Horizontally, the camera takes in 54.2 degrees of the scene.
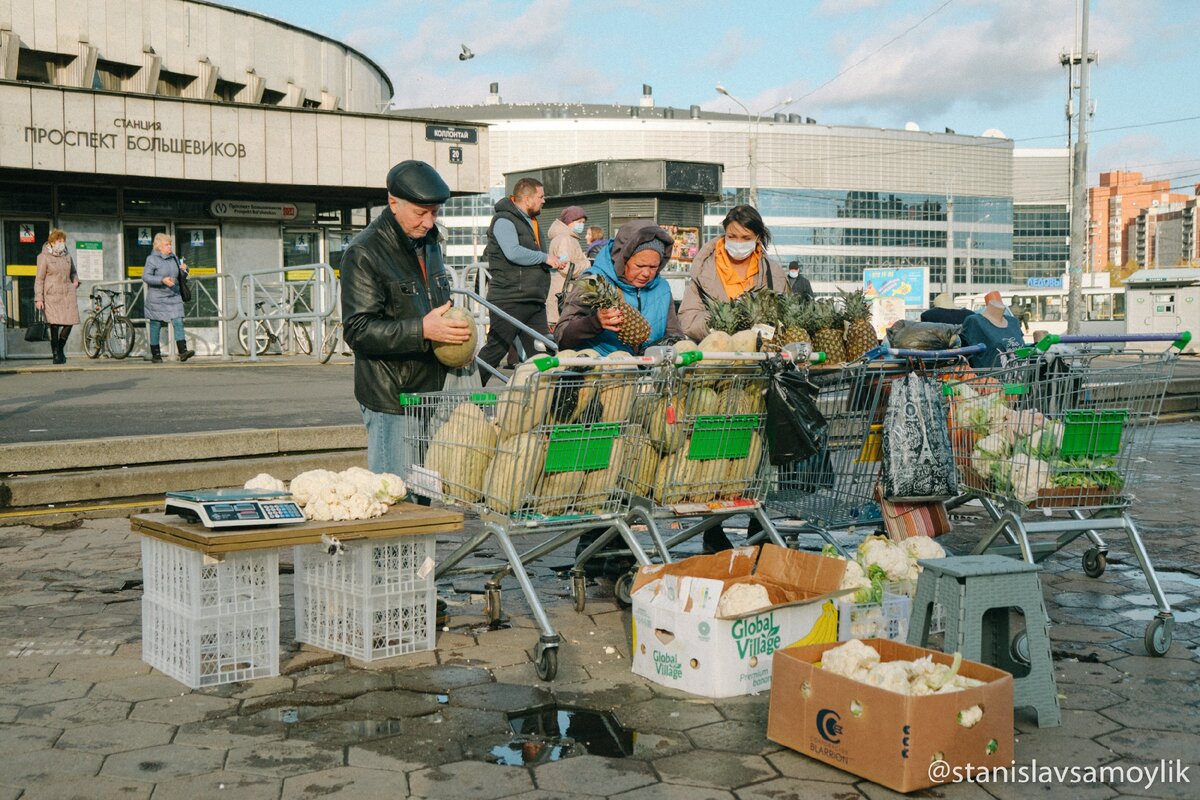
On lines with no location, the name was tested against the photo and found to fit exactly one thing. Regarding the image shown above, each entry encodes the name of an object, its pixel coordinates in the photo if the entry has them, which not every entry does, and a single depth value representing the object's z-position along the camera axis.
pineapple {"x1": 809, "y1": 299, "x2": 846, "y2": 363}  5.86
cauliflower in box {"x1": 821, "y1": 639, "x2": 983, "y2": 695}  3.70
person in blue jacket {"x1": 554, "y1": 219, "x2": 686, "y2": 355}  6.01
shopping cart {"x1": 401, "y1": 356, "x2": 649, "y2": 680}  4.90
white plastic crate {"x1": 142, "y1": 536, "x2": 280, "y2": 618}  4.53
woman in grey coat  17.91
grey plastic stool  4.14
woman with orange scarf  6.67
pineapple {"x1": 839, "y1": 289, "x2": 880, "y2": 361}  5.92
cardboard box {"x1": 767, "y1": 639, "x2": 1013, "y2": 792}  3.52
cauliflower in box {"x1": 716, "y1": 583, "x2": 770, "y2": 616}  4.43
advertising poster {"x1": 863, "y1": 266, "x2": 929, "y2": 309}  51.22
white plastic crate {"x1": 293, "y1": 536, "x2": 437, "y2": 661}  4.90
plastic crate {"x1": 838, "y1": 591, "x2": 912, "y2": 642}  4.69
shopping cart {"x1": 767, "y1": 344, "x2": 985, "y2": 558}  5.92
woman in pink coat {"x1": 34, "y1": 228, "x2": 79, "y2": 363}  17.14
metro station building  20.52
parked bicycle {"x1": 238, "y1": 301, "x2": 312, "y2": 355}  21.89
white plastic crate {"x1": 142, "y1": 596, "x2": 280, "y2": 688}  4.55
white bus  54.75
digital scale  4.46
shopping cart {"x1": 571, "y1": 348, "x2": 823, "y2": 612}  5.29
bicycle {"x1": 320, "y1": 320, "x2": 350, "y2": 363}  19.55
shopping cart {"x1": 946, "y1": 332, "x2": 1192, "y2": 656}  5.41
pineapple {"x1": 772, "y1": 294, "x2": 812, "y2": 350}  5.73
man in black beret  5.26
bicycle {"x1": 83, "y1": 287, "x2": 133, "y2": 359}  19.41
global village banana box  4.44
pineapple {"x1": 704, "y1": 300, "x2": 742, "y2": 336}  5.89
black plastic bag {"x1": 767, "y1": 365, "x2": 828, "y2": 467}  5.46
